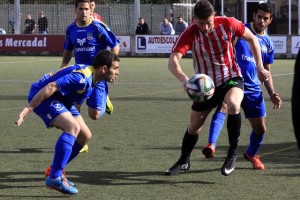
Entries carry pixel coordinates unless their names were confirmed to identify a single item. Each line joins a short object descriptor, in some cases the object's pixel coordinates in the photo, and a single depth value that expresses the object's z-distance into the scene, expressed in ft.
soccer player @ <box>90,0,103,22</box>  61.10
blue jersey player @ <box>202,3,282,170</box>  49.71
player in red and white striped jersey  45.92
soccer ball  43.57
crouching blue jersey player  41.61
